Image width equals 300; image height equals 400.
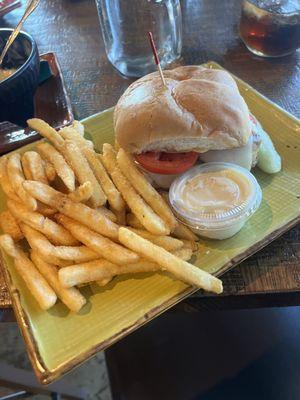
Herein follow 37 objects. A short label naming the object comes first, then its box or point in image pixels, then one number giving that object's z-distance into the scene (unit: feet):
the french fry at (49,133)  1.09
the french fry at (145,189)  0.93
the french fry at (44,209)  0.96
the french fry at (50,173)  1.04
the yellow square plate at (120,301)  0.81
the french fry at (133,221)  0.97
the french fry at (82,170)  0.95
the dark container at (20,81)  1.25
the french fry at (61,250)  0.88
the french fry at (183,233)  0.95
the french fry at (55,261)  0.89
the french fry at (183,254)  0.90
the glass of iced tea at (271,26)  1.46
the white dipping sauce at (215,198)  0.93
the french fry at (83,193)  0.90
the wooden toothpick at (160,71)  1.05
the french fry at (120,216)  0.99
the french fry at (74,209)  0.90
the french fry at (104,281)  0.89
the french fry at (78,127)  1.14
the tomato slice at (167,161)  1.03
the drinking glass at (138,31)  1.51
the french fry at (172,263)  0.83
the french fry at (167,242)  0.90
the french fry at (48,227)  0.92
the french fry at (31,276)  0.85
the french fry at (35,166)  1.01
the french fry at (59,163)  0.97
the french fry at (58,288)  0.85
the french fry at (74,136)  1.10
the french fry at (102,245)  0.86
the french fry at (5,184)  1.02
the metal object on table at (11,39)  1.34
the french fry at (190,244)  0.95
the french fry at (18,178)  0.94
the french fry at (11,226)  0.98
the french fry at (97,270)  0.84
